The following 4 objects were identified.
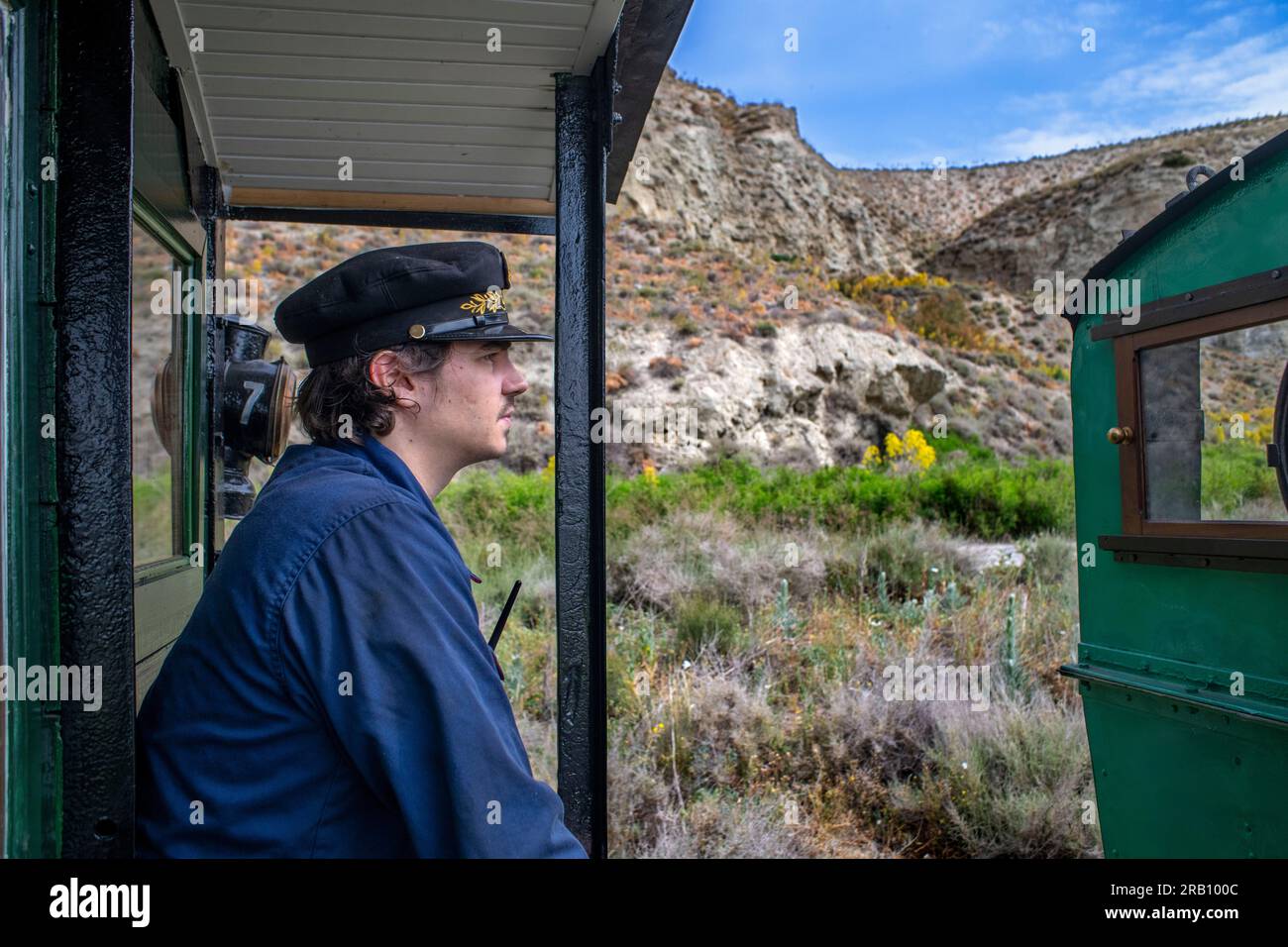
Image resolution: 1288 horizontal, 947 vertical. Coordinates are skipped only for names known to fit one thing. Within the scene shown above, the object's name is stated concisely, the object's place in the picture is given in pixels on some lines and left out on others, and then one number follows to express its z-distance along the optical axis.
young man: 1.36
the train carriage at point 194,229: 1.32
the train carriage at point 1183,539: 2.90
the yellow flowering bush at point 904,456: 17.05
